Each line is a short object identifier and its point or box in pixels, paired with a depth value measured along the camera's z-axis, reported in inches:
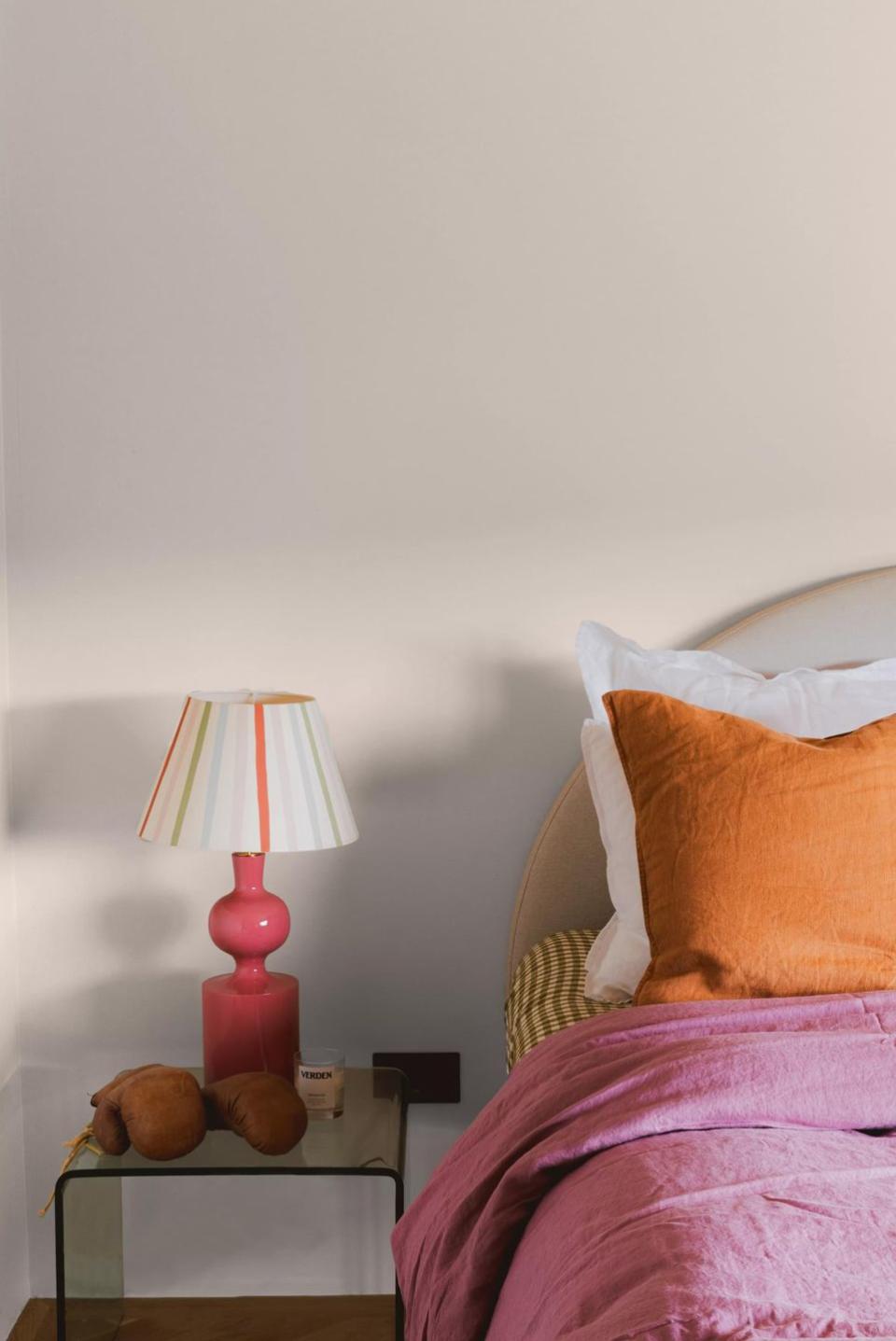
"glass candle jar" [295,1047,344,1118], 70.0
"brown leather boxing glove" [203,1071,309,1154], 65.6
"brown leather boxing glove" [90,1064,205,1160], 65.6
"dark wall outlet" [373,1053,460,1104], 81.2
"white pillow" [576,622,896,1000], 65.5
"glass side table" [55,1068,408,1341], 65.8
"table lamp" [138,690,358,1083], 67.5
